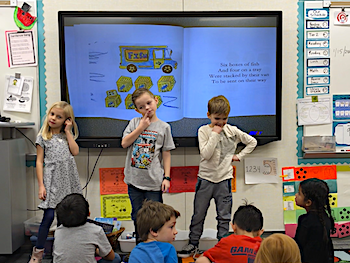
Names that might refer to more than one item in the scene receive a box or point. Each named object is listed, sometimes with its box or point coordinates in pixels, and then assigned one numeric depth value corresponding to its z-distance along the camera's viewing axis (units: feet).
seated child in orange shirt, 5.27
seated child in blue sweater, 5.15
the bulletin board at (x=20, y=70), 9.58
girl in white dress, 8.05
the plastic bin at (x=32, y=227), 9.21
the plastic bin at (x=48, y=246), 8.87
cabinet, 8.71
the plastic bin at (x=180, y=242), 9.30
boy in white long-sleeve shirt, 8.49
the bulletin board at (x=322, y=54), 9.80
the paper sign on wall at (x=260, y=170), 10.01
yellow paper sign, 9.96
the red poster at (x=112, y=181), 9.89
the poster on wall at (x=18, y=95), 9.63
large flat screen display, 9.38
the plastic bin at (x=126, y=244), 9.14
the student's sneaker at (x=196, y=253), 8.78
